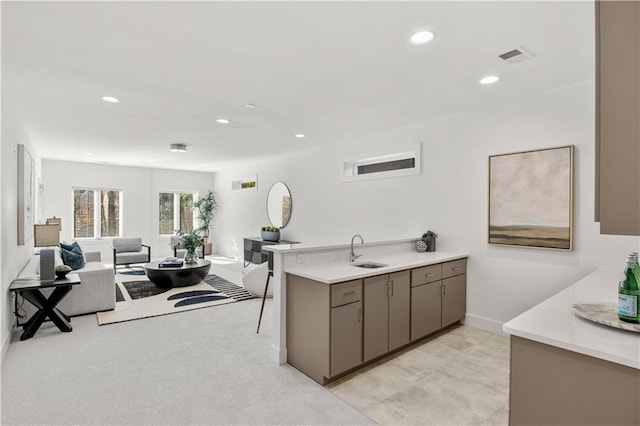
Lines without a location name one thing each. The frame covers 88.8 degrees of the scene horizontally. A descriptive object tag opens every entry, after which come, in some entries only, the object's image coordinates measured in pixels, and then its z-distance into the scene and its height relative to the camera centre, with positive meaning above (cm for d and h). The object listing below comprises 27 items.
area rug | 430 -132
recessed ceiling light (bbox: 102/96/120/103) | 344 +121
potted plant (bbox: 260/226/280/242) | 705 -46
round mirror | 702 +18
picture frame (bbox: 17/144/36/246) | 379 +20
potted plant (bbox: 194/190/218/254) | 960 +2
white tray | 135 -46
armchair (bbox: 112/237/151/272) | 707 -91
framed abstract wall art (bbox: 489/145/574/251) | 315 +16
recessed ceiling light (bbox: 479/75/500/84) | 296 +124
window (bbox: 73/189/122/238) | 823 -2
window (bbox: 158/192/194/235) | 937 +1
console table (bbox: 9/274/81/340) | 343 -94
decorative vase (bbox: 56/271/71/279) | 372 -71
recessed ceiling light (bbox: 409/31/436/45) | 220 +122
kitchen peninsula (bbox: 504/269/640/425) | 119 -62
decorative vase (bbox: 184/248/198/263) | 585 -78
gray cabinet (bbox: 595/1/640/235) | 93 +28
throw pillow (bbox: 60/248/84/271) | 470 -69
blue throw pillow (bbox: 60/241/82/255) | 501 -55
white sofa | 416 -104
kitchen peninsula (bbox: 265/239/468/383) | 260 -80
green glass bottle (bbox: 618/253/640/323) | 136 -33
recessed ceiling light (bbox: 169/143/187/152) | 582 +118
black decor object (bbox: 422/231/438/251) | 414 -33
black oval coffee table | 544 -105
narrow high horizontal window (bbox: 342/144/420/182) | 454 +76
